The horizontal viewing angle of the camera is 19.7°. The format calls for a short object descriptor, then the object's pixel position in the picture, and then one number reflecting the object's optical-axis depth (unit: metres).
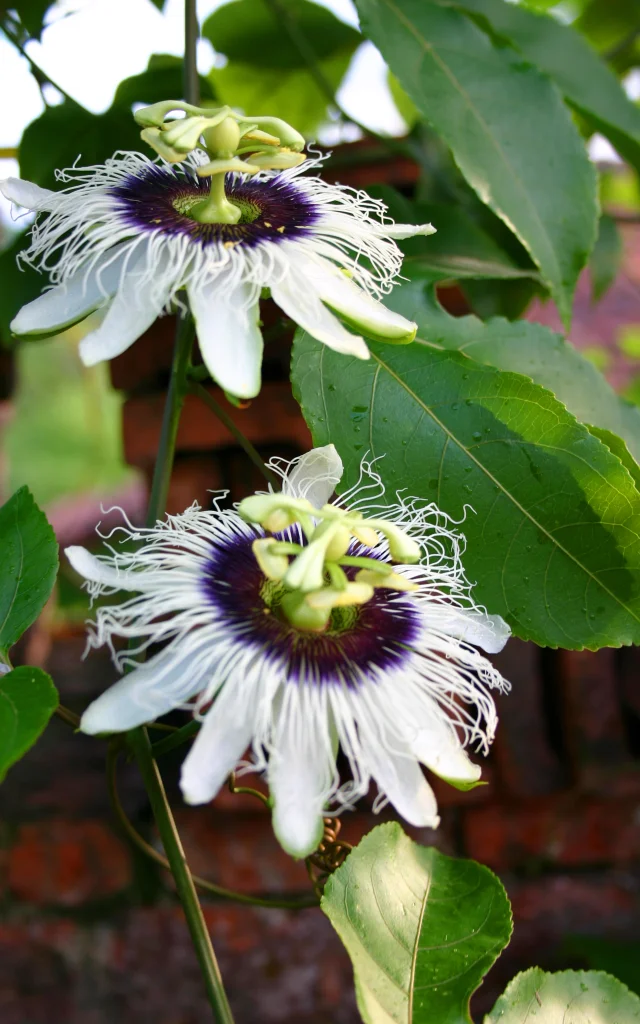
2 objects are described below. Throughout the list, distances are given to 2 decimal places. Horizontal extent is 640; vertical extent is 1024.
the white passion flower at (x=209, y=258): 0.26
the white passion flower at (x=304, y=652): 0.26
